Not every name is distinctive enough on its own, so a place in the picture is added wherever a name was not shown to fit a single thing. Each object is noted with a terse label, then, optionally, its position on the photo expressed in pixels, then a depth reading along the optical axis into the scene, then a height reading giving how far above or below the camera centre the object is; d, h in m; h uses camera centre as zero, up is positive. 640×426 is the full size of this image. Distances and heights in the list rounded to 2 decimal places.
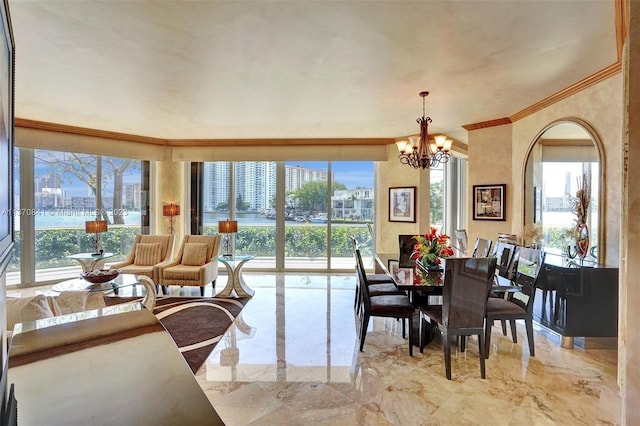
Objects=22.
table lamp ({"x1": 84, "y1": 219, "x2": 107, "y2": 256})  4.93 -0.27
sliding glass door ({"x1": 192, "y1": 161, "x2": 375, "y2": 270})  6.70 +0.03
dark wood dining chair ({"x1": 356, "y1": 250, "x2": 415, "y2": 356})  3.06 -0.94
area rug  3.15 -1.34
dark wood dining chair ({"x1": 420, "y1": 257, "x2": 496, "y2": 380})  2.59 -0.72
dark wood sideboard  3.00 -0.86
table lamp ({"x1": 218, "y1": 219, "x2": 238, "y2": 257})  5.32 -0.29
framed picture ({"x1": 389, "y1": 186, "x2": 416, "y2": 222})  5.97 +0.11
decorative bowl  3.55 -0.74
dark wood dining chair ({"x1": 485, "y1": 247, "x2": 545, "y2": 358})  2.94 -0.89
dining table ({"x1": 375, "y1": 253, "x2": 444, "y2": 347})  2.85 -0.75
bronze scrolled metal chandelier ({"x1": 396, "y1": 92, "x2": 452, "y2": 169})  3.81 +0.76
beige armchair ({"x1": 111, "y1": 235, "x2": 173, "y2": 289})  4.86 -0.76
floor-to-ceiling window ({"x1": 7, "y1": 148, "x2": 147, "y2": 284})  5.37 +0.04
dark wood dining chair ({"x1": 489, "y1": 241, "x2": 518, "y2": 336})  3.41 -0.62
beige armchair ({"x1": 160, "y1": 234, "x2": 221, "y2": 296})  4.75 -0.87
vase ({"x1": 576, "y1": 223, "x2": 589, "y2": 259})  3.33 -0.32
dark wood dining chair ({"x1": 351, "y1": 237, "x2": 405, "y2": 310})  3.45 -0.94
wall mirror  3.28 +0.22
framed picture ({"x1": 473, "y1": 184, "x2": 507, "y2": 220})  4.58 +0.12
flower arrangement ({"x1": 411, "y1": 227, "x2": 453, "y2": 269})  3.35 -0.41
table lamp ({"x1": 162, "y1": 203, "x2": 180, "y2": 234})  6.26 -0.01
